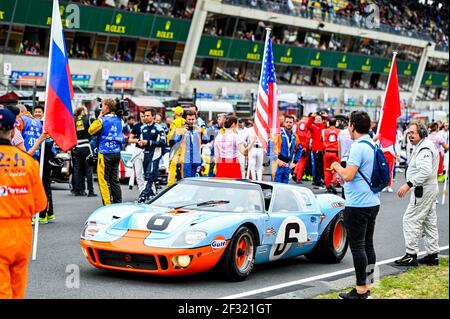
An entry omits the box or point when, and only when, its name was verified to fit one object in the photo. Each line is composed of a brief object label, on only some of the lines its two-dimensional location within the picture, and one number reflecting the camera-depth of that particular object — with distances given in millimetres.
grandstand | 36312
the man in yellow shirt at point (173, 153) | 14844
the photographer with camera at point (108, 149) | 12883
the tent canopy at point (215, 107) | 33194
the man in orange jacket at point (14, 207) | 5898
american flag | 15180
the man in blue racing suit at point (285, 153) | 15820
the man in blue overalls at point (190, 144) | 14703
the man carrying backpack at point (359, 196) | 7938
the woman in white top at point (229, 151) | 15234
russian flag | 10578
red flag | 13637
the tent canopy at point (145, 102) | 33094
